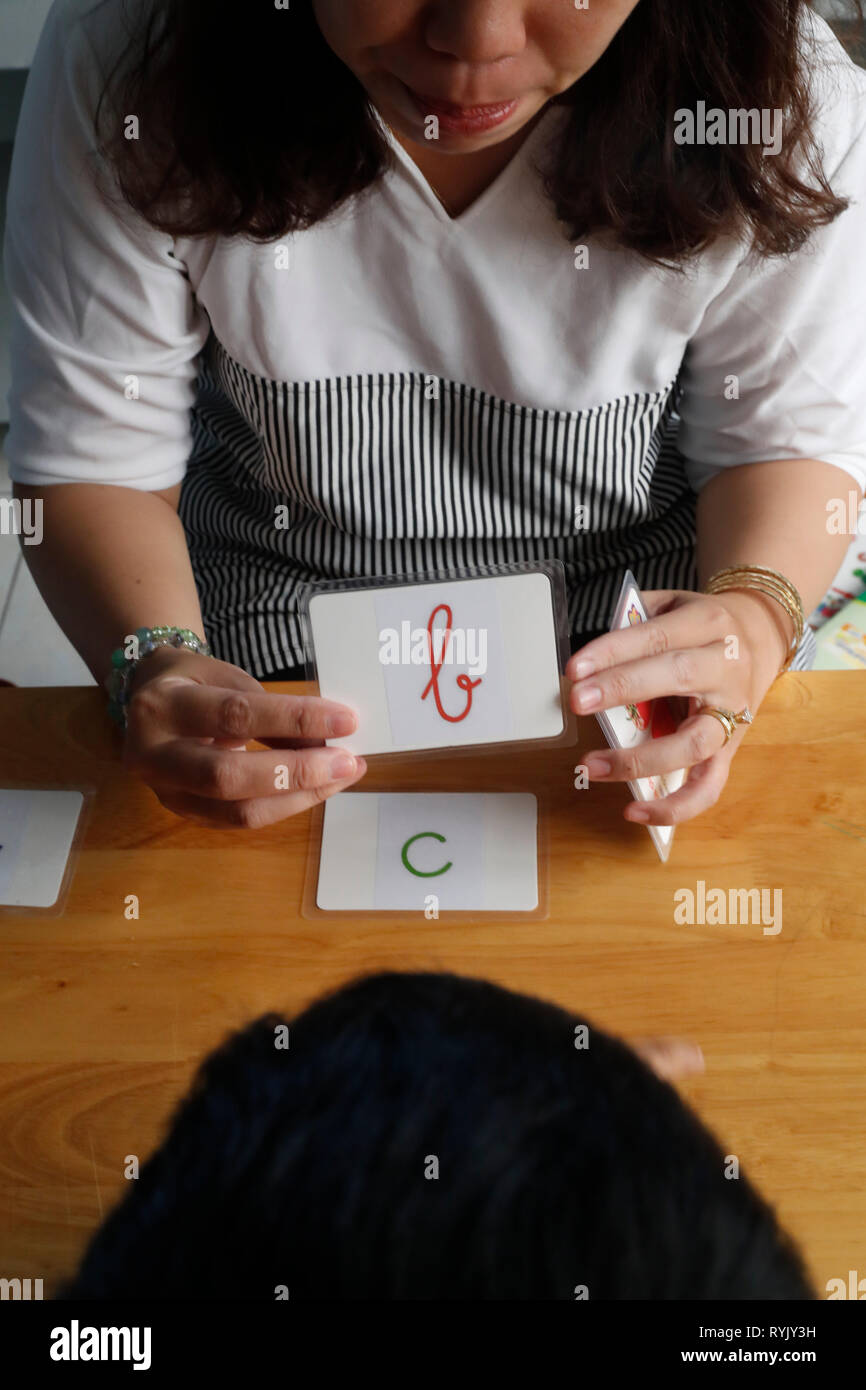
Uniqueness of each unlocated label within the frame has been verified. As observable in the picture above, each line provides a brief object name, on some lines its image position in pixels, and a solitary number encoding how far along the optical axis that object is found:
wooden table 0.76
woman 0.89
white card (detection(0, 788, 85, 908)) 0.90
